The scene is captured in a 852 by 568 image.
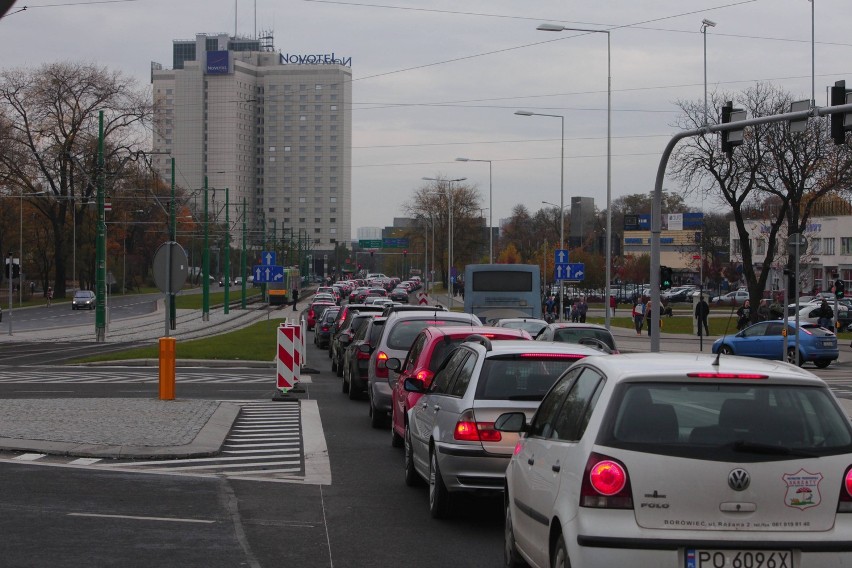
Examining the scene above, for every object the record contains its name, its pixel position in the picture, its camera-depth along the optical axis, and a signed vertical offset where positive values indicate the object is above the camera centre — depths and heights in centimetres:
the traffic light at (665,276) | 2722 -43
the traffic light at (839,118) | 1936 +233
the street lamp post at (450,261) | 8244 -33
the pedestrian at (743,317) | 5216 -269
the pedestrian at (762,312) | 5075 -238
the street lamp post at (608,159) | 4067 +357
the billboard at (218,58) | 17125 +2919
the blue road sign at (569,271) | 4672 -55
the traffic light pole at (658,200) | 2111 +115
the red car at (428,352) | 1333 -112
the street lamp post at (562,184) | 5437 +347
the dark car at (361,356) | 2136 -184
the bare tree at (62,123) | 7725 +908
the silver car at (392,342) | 1734 -134
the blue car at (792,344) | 3478 -259
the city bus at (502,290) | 4262 -121
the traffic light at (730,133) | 2203 +236
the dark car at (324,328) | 4556 -280
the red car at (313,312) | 5777 -280
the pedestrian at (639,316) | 5407 -275
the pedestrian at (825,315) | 4458 -220
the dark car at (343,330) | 2570 -194
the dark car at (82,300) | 8112 -302
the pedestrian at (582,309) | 5400 -239
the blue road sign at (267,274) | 4885 -72
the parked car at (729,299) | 9000 -331
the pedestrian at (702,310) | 4567 -213
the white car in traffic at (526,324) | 2987 -172
